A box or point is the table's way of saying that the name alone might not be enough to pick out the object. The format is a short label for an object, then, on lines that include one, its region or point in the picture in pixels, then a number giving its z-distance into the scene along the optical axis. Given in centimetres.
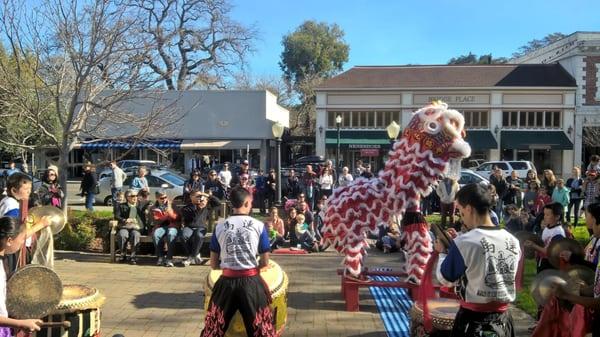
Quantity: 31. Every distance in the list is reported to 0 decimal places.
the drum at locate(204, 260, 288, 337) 541
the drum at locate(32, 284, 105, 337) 477
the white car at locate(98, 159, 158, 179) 2447
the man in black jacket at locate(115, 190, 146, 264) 1052
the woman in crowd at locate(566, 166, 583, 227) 1598
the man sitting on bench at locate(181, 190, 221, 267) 1027
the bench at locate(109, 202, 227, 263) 1042
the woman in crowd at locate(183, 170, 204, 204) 1548
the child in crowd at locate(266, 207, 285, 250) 1177
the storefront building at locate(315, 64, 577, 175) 3591
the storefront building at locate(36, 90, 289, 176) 3403
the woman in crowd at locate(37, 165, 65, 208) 1055
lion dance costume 699
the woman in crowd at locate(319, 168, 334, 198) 1666
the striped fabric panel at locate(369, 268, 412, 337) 651
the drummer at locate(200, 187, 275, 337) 467
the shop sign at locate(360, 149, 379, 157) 3684
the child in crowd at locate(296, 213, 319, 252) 1208
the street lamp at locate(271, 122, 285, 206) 1764
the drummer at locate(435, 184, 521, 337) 352
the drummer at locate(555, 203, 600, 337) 385
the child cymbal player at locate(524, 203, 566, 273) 643
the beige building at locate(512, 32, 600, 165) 3519
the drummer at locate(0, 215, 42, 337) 339
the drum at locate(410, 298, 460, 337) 439
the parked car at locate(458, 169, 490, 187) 2016
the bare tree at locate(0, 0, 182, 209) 1083
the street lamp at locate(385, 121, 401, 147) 1903
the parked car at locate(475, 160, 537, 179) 2666
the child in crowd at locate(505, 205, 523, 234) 1190
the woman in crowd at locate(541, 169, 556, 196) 1574
